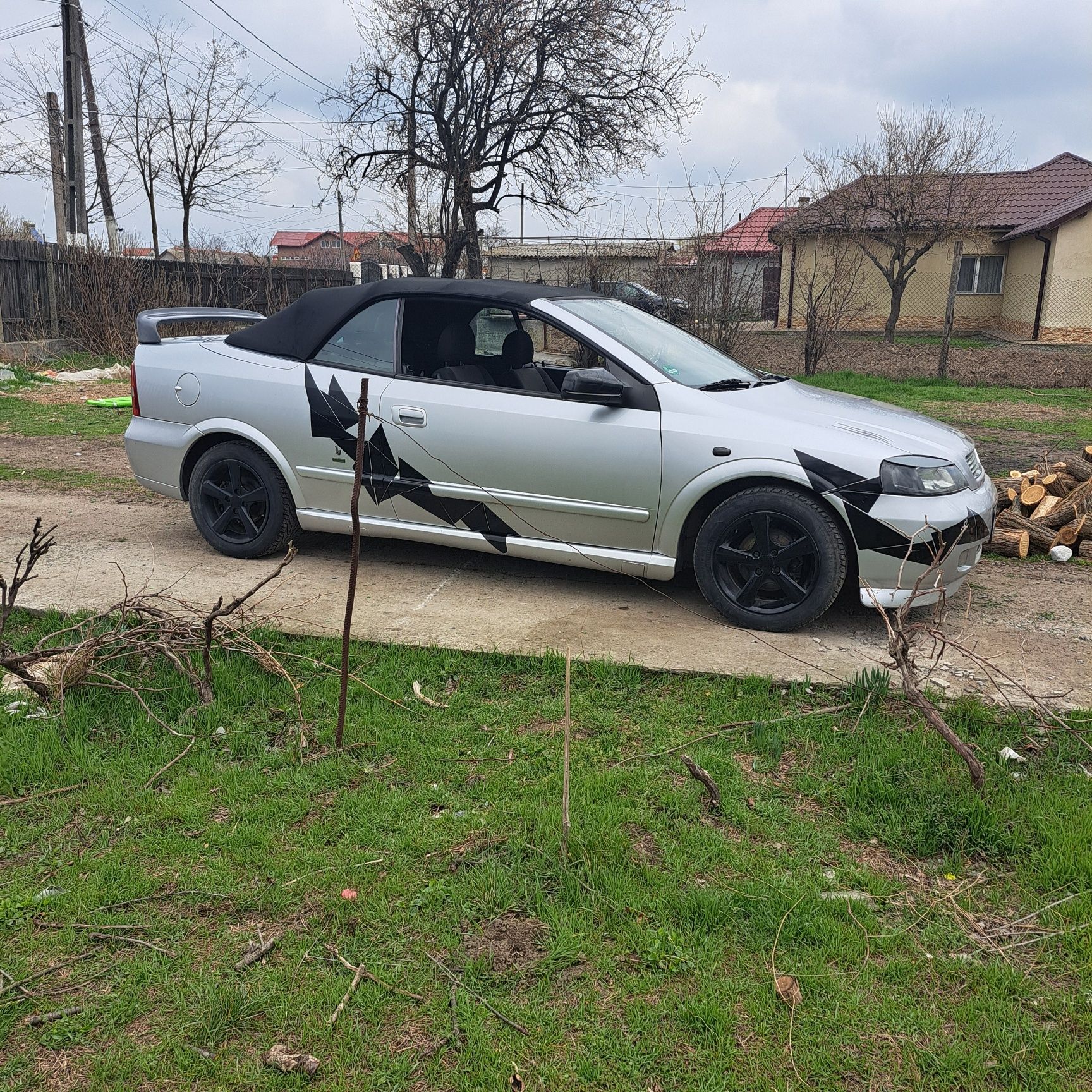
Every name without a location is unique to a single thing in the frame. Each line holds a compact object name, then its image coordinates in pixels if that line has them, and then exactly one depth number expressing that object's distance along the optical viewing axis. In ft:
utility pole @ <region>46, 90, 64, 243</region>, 75.77
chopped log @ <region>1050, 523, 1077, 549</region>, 20.25
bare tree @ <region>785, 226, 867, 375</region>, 50.03
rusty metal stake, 10.25
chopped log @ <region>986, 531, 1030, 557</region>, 20.11
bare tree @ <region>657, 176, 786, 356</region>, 43.88
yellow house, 83.92
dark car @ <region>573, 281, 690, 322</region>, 44.11
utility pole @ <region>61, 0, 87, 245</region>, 68.74
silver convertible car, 14.74
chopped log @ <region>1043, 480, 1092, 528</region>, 20.63
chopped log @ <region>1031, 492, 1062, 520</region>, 21.12
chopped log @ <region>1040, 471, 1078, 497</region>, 22.26
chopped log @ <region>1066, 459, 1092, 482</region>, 22.39
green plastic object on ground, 42.50
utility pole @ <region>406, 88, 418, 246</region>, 63.00
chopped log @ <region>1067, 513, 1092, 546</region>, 20.16
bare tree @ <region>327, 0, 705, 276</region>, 59.93
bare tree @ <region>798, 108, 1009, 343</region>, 86.84
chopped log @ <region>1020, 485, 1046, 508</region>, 21.88
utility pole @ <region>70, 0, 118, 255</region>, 70.28
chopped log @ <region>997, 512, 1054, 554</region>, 20.22
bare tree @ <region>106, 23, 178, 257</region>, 84.53
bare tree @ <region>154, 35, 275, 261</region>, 85.81
